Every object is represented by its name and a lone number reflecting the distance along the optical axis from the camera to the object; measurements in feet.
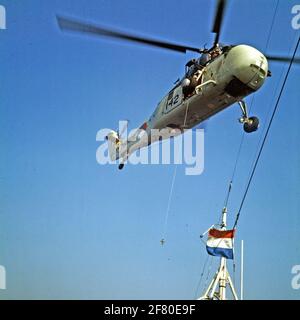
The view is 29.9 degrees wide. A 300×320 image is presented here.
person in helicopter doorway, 55.83
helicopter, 51.24
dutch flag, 48.78
